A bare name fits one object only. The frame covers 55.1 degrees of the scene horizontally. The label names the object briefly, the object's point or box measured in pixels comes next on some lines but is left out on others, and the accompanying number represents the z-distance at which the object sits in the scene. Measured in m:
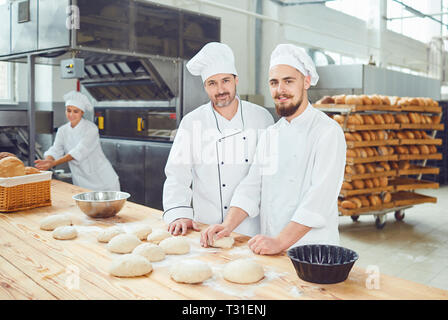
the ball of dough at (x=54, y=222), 1.87
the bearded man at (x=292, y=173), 1.70
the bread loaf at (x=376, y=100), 5.39
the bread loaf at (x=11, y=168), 2.29
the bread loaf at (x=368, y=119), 5.29
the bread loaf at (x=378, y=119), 5.39
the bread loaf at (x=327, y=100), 5.67
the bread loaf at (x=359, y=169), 5.21
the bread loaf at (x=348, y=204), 5.20
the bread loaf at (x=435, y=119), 6.15
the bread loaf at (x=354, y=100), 5.24
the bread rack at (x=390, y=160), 5.20
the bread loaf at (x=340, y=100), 5.46
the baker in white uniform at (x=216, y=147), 2.21
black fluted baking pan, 1.22
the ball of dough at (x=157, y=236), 1.71
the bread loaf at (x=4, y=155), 2.66
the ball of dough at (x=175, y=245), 1.56
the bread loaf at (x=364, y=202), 5.34
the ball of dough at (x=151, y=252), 1.47
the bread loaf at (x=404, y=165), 5.75
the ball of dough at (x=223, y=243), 1.62
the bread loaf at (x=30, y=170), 2.48
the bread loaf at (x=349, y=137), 5.16
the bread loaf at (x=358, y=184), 5.27
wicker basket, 2.22
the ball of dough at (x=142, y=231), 1.75
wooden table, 1.19
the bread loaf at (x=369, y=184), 5.35
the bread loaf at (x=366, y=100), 5.31
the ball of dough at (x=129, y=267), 1.31
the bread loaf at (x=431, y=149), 6.05
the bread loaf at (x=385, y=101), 5.48
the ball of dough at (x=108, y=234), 1.68
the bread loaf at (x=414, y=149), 5.83
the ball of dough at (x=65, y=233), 1.72
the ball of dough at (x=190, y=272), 1.26
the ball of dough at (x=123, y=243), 1.56
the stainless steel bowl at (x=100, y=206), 2.04
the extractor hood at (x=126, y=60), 3.98
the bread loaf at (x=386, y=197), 5.54
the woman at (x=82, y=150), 4.30
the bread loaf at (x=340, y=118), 5.24
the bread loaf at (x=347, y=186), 5.21
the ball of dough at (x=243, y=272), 1.26
